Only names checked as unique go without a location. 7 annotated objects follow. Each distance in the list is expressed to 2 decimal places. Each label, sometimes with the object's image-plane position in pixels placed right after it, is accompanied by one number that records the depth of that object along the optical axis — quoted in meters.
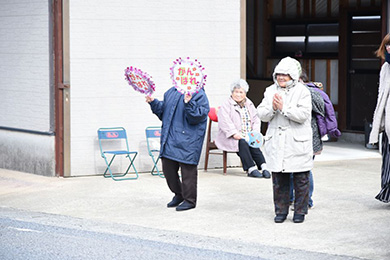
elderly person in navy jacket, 9.94
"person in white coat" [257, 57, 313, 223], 9.09
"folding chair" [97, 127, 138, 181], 12.53
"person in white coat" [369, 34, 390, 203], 9.66
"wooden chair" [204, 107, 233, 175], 13.09
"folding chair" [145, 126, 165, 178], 12.96
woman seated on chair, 12.88
